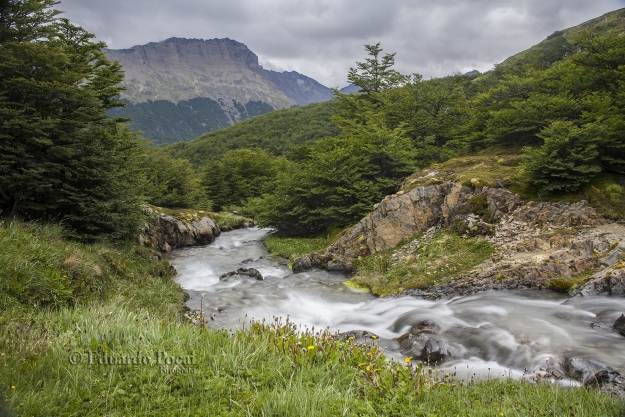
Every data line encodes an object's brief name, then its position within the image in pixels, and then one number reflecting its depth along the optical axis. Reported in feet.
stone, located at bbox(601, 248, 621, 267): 31.37
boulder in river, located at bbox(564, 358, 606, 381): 18.78
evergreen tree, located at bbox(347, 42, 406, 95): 115.14
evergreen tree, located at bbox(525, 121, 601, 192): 41.11
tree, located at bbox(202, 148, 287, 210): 149.69
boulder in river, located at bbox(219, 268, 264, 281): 51.16
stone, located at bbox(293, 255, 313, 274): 55.01
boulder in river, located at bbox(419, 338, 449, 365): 22.90
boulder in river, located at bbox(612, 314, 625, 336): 24.00
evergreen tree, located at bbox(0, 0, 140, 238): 34.01
